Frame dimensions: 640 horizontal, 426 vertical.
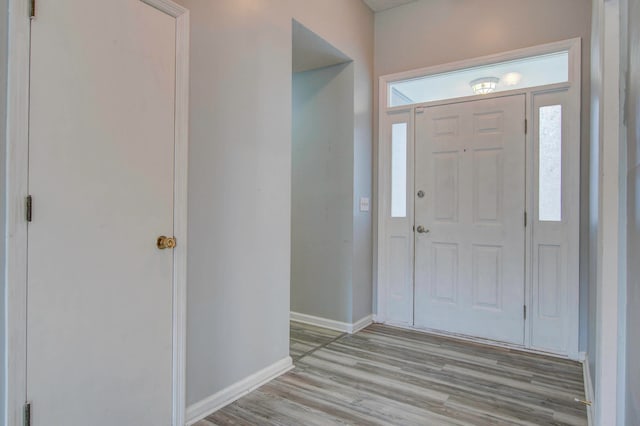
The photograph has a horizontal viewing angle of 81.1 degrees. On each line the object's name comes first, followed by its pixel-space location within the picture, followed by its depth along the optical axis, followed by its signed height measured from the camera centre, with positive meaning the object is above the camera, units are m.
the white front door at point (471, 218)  3.12 -0.03
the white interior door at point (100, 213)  1.39 +0.00
